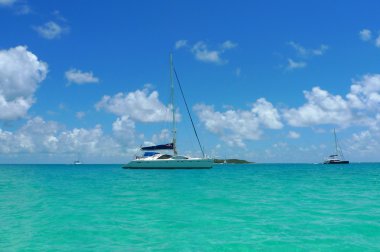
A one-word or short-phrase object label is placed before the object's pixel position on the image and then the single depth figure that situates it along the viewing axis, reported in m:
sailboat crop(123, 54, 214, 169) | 70.12
